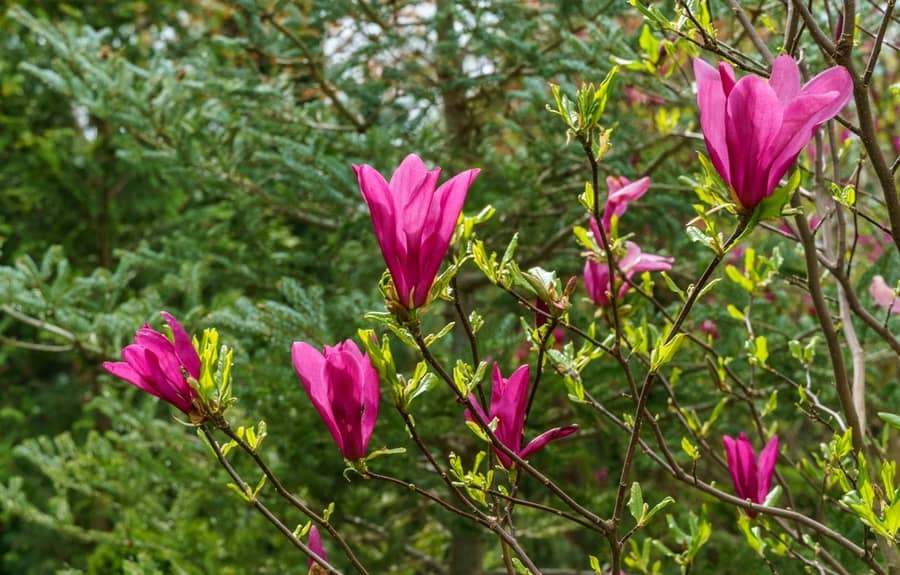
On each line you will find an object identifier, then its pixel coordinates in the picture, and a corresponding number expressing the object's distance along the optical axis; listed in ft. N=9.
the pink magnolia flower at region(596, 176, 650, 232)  5.87
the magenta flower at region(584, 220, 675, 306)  5.92
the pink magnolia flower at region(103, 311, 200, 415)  5.04
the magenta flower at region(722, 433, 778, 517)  5.81
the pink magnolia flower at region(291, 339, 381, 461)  5.05
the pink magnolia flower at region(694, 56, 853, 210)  4.66
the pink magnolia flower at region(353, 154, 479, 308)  4.87
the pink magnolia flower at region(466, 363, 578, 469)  5.26
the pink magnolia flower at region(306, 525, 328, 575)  5.32
